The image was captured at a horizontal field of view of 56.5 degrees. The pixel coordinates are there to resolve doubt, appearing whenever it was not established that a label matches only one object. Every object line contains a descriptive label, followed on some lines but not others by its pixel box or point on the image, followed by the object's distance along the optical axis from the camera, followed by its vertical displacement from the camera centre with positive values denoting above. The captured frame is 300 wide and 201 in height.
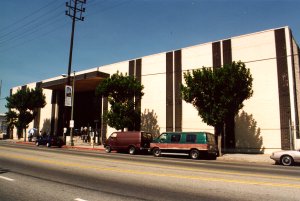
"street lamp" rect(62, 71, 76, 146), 32.34 +0.75
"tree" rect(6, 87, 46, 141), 43.59 +4.43
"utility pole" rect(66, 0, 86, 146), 33.53 +14.09
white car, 16.83 -1.44
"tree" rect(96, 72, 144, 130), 29.27 +3.75
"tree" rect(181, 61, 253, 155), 22.22 +3.39
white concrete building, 23.36 +4.67
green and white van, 20.56 -0.93
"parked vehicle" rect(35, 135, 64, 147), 32.38 -1.12
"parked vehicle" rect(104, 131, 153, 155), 24.23 -0.85
